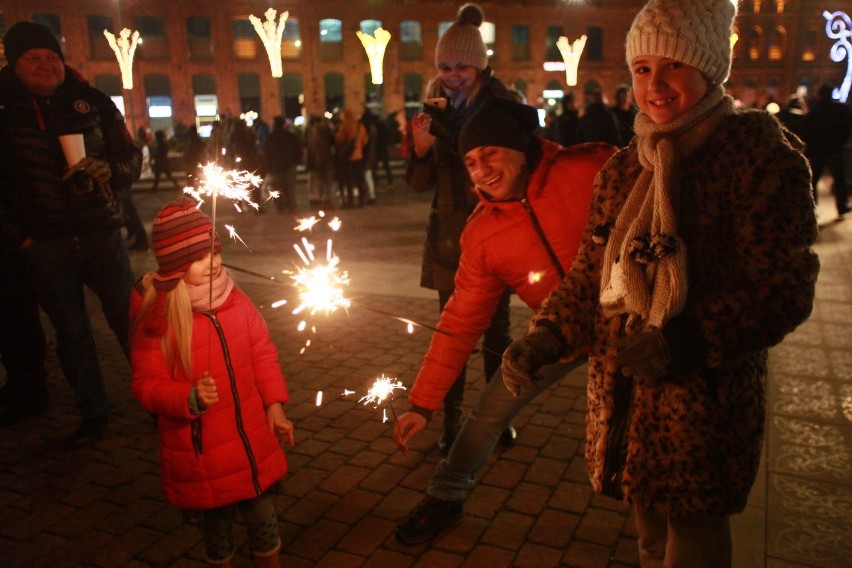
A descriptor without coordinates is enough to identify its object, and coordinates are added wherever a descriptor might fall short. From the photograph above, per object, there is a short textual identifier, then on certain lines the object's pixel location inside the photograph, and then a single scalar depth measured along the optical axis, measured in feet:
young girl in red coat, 9.18
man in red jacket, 10.24
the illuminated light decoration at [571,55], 96.07
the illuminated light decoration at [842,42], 74.59
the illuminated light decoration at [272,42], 72.13
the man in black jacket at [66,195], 14.25
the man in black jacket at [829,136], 39.06
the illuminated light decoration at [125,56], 77.71
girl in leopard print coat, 6.36
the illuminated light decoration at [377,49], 77.36
